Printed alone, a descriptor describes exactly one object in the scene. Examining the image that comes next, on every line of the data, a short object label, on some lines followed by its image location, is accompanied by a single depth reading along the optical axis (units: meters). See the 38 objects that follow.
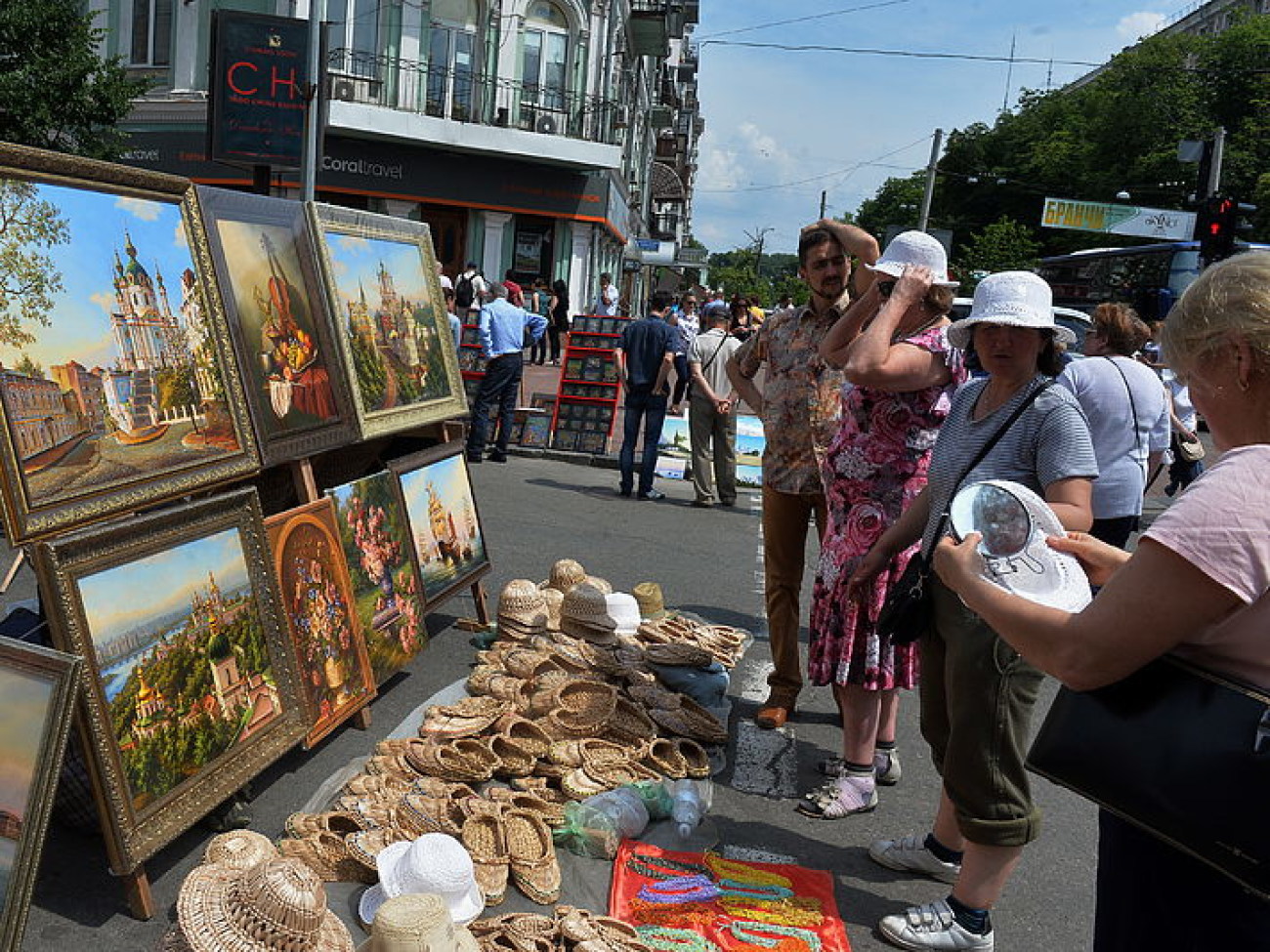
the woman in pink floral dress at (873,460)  3.49
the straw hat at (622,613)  5.35
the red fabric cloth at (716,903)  3.06
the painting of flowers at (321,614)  3.70
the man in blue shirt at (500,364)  11.40
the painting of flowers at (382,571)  4.25
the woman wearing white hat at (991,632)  2.82
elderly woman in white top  5.73
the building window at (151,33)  23.50
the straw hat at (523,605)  5.17
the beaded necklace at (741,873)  3.37
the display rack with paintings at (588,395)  12.88
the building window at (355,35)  23.45
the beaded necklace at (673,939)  2.95
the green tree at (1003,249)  47.69
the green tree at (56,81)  16.56
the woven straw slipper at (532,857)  3.14
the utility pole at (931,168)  35.28
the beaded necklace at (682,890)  3.19
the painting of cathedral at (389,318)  4.46
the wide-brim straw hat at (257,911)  2.45
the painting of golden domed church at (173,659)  2.71
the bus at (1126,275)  25.22
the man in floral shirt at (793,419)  4.16
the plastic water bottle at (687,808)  3.68
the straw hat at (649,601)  5.73
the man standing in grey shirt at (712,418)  10.21
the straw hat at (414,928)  2.38
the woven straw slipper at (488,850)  3.07
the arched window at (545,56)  26.47
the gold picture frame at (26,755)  2.34
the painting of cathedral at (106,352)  2.62
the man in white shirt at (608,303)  21.50
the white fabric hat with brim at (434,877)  2.83
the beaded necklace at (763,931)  3.04
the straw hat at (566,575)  5.70
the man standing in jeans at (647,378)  10.38
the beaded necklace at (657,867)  3.31
